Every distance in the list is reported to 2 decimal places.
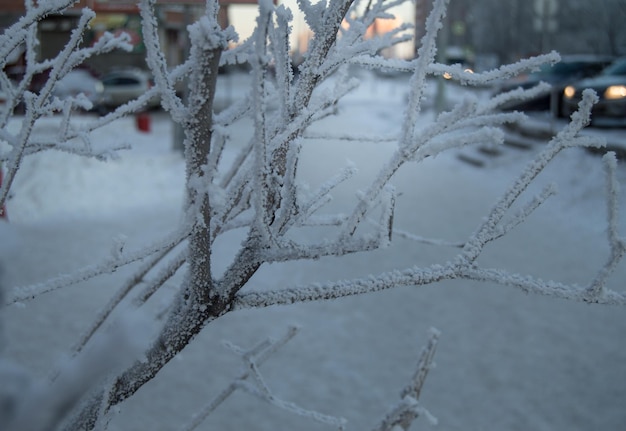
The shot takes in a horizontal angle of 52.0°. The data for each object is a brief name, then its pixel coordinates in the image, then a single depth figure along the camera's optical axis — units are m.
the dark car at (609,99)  11.43
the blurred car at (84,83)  16.52
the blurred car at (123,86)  24.92
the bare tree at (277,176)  1.16
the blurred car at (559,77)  14.62
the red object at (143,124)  16.11
